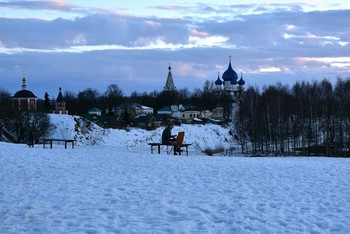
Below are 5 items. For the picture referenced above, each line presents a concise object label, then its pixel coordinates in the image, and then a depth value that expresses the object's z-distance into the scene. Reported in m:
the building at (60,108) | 74.89
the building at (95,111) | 107.43
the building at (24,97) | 72.06
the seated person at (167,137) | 23.30
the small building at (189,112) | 111.44
